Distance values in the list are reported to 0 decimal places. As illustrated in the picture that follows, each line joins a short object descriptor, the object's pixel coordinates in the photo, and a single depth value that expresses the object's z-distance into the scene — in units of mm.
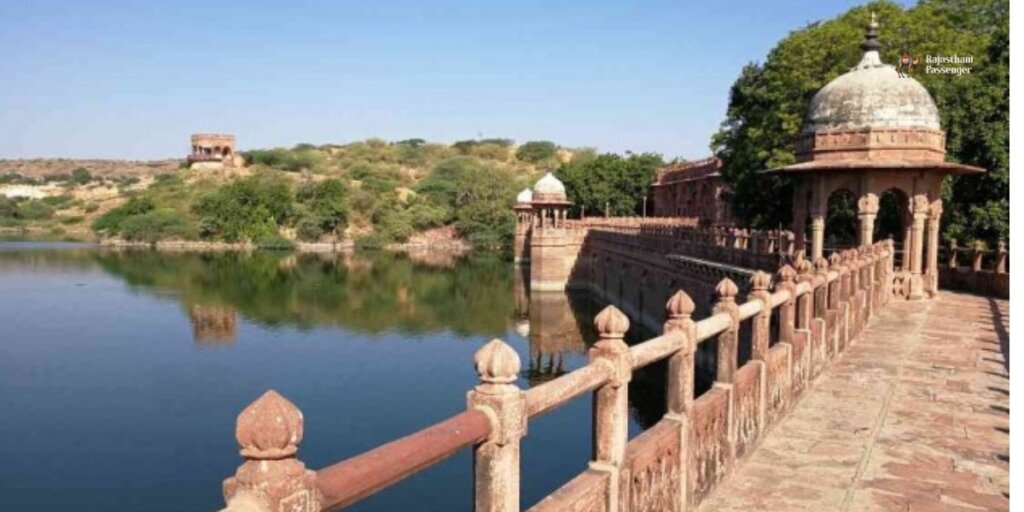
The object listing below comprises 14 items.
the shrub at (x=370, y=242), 68125
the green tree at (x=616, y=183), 56969
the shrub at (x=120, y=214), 68938
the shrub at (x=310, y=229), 67000
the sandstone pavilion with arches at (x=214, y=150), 90875
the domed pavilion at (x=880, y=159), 16562
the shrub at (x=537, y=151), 109750
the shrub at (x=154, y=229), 66312
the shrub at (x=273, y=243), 65688
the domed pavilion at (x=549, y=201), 45375
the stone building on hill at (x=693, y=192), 41000
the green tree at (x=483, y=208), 65125
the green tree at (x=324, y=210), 67188
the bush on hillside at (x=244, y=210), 66312
